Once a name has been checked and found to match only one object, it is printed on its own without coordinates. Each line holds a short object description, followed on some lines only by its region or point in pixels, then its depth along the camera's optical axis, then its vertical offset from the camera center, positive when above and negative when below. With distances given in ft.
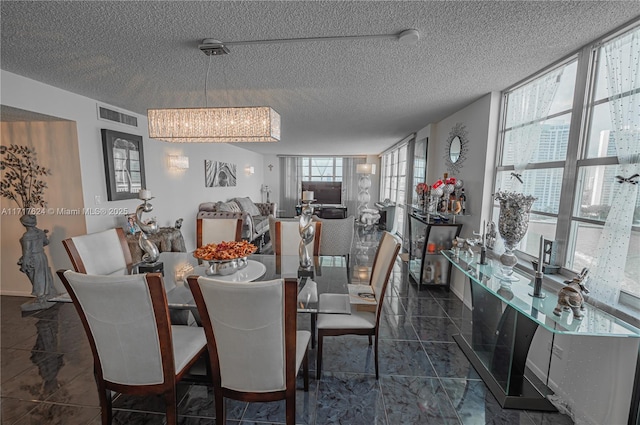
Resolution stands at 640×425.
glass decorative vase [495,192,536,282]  6.21 -0.87
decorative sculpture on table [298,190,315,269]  7.52 -1.39
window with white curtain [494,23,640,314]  4.99 +0.58
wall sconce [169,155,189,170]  15.01 +0.94
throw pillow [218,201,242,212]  18.80 -1.92
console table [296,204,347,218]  30.07 -3.23
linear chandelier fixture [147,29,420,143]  6.95 +1.44
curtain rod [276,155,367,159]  31.96 +2.93
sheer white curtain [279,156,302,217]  32.35 -0.40
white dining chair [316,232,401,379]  6.42 -3.31
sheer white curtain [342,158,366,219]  32.42 -0.41
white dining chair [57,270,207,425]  4.20 -2.53
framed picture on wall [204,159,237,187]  19.13 +0.43
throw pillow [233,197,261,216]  22.30 -2.17
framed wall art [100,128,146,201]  11.03 +0.59
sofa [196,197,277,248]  16.83 -2.39
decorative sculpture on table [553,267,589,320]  4.72 -1.92
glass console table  4.60 -3.21
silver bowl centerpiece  6.63 -2.14
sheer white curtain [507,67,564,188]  7.25 +2.01
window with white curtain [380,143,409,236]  21.66 +0.41
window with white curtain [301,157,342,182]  32.91 +1.39
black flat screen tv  32.73 -1.14
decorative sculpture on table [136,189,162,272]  6.69 -1.54
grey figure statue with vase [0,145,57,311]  9.70 -0.92
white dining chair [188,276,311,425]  4.03 -2.47
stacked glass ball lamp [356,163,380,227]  24.85 -1.51
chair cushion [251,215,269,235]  19.42 -3.23
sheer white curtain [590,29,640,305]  4.91 +0.30
